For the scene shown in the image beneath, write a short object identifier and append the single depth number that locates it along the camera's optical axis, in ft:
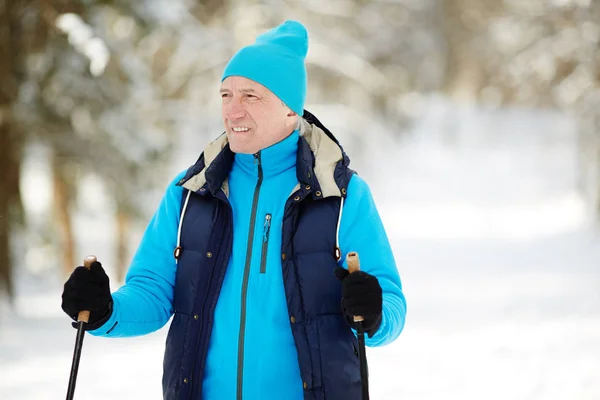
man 15.93
